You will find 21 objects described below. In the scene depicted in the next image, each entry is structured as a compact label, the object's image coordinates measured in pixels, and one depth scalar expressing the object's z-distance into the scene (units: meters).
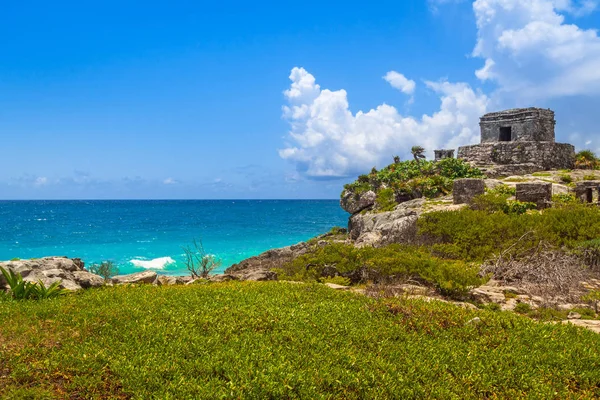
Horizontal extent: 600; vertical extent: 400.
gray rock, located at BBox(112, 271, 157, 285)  13.19
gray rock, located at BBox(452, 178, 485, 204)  23.36
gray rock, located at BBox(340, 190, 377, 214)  32.50
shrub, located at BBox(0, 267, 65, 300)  9.93
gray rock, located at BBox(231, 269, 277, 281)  13.77
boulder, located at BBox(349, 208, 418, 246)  20.12
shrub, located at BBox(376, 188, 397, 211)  29.81
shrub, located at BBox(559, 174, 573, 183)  28.31
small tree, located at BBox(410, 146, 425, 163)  36.59
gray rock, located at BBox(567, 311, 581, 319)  10.43
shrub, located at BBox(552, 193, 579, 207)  20.89
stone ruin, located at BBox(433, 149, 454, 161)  35.38
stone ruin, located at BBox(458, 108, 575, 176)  32.56
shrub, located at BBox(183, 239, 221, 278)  17.24
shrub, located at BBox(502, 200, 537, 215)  20.81
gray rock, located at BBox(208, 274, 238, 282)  14.40
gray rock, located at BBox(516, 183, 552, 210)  21.30
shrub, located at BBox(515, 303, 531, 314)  10.92
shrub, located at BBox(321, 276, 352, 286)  13.15
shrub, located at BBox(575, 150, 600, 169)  34.97
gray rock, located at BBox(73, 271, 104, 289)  11.55
